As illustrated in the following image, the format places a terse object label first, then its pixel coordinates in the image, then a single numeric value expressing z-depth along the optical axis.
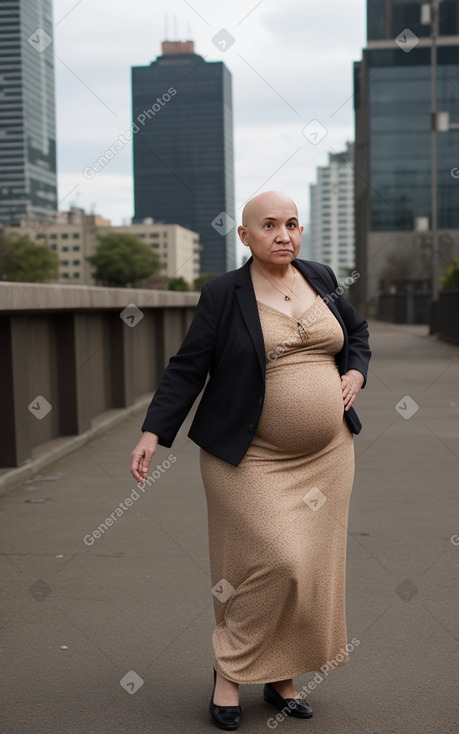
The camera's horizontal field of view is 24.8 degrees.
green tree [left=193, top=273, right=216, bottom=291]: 173.12
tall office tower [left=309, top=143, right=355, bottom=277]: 170.60
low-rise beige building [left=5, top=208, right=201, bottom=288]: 166.38
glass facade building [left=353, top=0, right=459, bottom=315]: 86.69
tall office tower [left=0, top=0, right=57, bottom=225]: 168.50
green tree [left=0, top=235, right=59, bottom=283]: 124.81
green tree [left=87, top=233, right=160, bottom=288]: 156.00
